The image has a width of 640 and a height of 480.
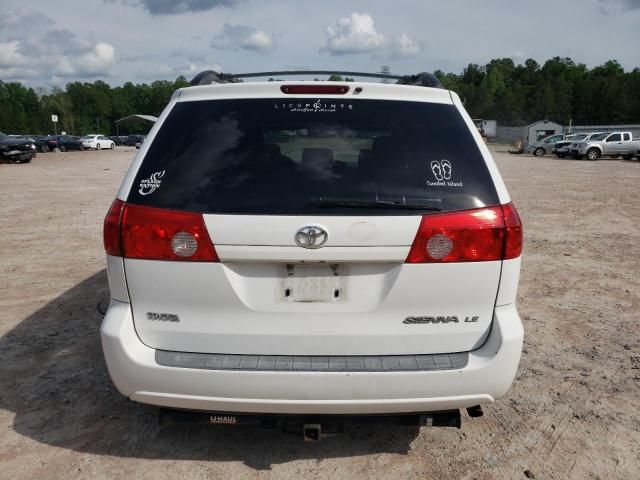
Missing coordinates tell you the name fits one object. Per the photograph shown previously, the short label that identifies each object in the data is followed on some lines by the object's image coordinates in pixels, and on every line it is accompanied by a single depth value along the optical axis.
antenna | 3.93
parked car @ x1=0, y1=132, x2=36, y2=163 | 27.94
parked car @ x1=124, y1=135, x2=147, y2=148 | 74.37
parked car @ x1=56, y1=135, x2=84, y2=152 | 54.19
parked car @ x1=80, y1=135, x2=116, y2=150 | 55.44
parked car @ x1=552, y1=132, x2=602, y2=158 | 38.33
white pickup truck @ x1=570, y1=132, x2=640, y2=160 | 35.81
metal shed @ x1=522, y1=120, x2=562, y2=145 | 70.38
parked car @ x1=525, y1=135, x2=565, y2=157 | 45.34
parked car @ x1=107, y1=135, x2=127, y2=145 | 80.50
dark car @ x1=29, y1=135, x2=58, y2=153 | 50.46
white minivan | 2.39
